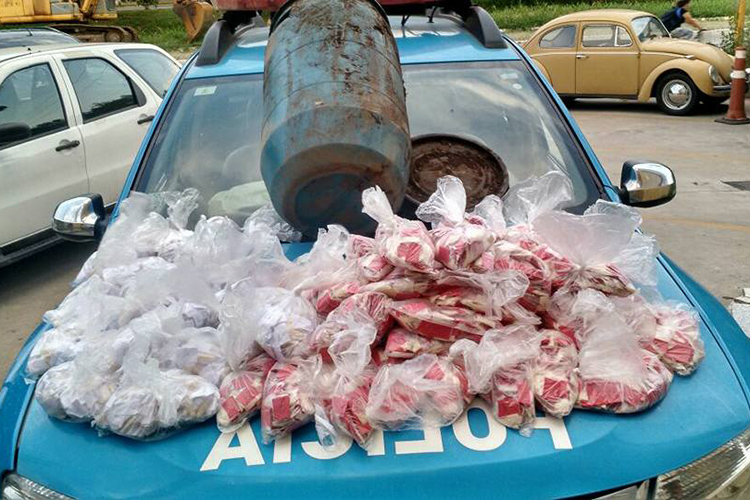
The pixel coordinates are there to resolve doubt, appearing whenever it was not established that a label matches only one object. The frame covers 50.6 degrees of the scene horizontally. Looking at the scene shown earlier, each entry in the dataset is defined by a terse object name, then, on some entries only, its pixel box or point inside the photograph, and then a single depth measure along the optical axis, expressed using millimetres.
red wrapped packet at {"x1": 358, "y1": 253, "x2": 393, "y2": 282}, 2217
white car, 6227
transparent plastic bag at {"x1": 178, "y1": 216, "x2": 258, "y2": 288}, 2590
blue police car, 1910
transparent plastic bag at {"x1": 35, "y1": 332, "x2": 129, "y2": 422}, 2119
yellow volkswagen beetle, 13078
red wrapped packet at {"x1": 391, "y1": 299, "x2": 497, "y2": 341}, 2107
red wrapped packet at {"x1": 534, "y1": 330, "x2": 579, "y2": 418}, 2041
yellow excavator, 18047
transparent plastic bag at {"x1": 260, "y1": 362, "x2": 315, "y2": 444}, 2004
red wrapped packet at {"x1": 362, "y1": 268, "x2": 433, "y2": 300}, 2156
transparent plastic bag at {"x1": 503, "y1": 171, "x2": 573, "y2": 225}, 2662
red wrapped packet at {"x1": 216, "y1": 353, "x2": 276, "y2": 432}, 2049
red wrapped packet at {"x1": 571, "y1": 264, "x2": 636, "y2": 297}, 2275
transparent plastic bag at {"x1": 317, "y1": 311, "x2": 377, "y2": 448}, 1985
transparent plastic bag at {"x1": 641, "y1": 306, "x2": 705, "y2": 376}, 2223
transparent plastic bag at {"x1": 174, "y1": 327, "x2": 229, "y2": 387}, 2189
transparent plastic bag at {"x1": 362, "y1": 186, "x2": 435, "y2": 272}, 2125
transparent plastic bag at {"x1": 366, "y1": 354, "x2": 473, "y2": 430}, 1988
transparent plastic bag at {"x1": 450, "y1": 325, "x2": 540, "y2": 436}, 2016
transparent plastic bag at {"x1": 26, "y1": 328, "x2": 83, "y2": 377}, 2352
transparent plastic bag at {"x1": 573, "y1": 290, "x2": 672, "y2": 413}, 2062
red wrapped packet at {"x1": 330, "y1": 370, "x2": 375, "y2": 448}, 1979
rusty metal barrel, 2611
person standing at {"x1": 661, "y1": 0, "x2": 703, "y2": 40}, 16386
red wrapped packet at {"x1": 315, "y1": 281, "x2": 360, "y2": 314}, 2260
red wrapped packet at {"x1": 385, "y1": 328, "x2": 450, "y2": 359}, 2092
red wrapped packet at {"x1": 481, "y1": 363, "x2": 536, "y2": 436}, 2010
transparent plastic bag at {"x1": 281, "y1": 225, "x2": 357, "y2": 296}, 2371
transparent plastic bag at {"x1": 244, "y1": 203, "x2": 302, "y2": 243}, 3022
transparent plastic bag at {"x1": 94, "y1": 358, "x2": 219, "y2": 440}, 2041
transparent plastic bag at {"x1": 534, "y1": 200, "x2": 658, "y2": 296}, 2287
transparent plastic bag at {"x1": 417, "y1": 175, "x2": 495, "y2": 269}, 2131
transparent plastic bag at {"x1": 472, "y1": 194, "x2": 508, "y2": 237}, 2557
